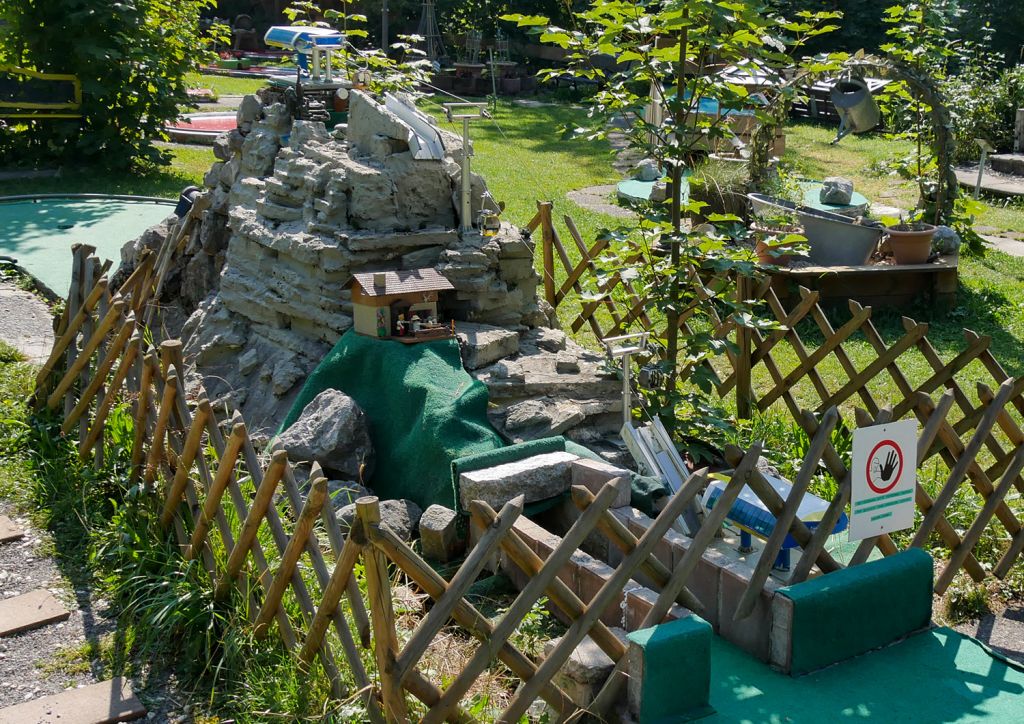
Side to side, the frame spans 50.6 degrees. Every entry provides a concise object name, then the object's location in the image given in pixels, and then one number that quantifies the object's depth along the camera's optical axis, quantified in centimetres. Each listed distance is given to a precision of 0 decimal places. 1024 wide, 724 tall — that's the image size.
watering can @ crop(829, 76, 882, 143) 1113
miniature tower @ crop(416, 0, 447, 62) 2773
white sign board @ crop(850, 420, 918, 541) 484
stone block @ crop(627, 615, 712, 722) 411
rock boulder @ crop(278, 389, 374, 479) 610
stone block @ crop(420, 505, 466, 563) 550
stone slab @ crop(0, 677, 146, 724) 437
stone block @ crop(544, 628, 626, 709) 424
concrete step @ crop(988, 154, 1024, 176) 1684
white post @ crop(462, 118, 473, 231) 714
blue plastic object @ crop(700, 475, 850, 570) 501
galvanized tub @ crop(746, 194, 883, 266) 1001
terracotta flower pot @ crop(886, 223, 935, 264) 991
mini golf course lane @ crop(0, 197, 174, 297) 1037
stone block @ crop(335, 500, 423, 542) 561
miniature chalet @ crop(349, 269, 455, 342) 646
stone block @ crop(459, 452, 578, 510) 540
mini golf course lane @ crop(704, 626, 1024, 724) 435
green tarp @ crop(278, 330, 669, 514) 583
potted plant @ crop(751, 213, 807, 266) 909
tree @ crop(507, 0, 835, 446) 584
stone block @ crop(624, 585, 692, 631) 449
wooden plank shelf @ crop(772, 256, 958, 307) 970
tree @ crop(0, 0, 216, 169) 1389
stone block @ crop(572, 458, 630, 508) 537
